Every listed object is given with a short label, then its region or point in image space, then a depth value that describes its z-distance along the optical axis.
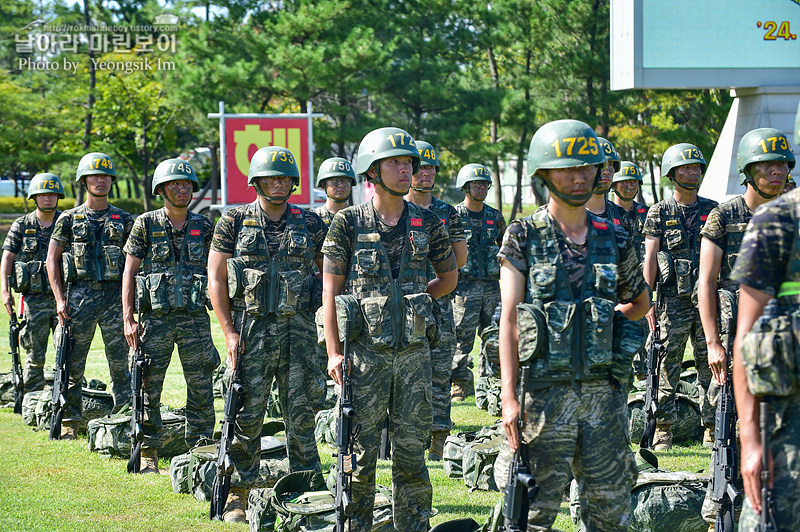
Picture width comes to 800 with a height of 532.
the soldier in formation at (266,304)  14.42
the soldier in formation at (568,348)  9.55
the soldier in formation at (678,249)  17.67
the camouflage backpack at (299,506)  12.71
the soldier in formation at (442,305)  14.99
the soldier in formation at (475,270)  22.41
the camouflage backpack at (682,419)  18.59
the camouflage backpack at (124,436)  18.36
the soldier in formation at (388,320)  11.96
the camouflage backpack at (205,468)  15.37
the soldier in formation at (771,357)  7.49
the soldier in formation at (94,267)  20.00
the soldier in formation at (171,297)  17.23
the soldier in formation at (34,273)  22.99
